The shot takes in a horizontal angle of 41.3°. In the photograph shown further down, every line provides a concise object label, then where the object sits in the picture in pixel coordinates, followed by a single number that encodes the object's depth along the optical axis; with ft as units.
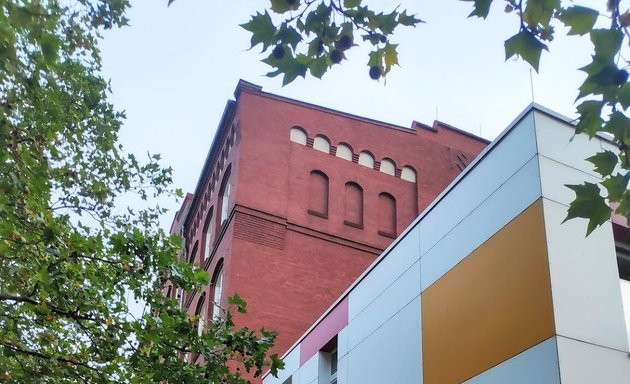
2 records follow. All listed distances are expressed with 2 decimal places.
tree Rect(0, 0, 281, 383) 35.81
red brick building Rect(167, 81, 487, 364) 77.05
